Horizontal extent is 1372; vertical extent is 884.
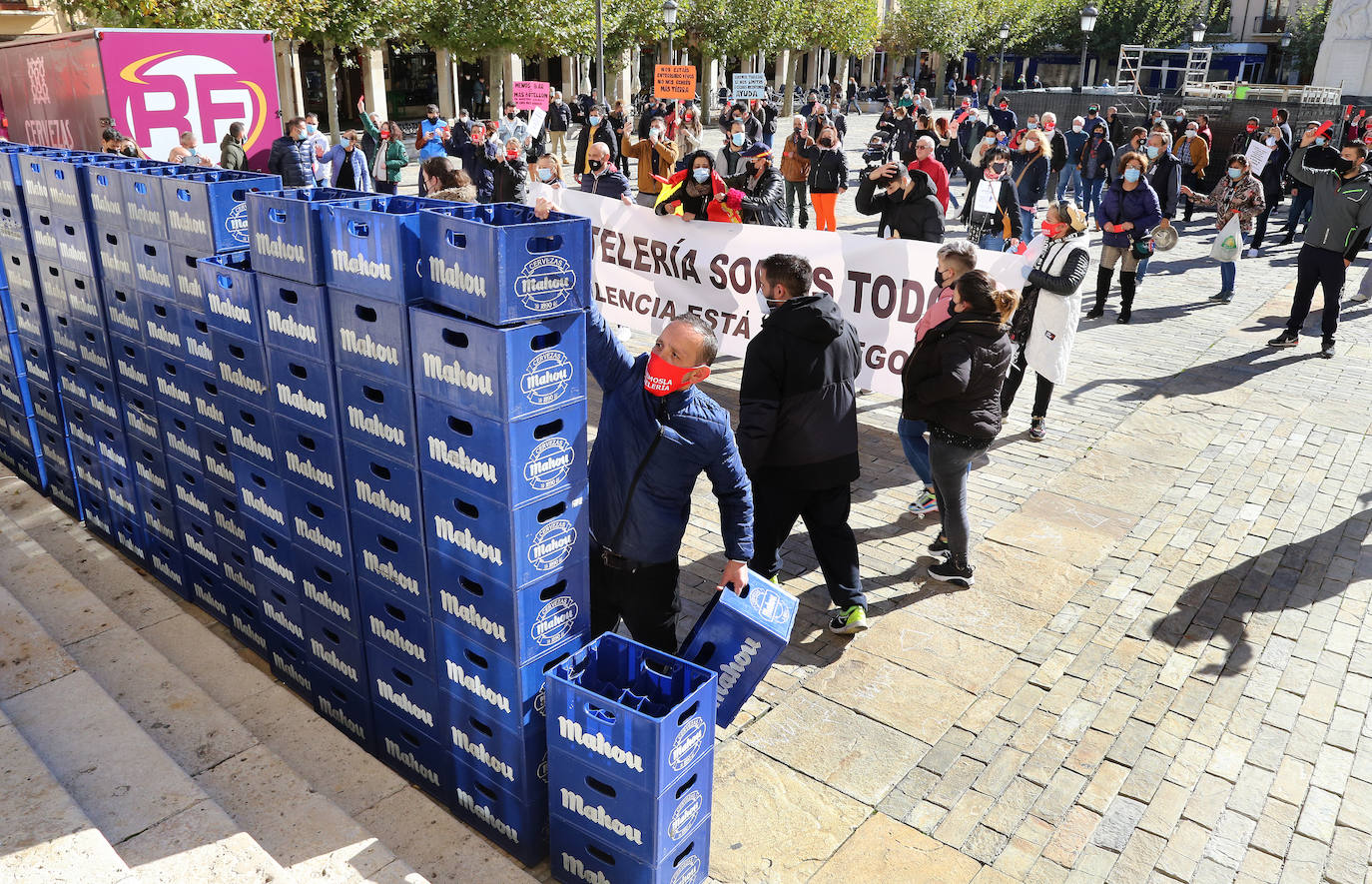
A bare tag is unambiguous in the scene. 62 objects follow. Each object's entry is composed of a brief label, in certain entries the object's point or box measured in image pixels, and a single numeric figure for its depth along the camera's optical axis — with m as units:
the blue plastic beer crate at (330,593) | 4.15
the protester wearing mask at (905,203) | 10.22
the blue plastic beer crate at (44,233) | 5.64
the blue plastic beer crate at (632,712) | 3.28
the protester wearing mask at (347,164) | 16.12
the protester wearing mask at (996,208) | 11.12
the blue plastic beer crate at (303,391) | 3.83
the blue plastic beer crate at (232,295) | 4.06
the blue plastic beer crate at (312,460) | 3.93
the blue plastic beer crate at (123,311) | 5.14
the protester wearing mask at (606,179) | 11.63
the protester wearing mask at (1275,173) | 18.56
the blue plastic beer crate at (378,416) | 3.57
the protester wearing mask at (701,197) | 9.67
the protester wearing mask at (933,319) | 6.39
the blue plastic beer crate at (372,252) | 3.36
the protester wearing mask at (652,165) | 14.62
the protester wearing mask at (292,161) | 14.12
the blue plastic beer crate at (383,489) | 3.67
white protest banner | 8.05
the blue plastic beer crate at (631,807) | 3.37
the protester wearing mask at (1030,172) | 15.25
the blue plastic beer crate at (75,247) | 5.31
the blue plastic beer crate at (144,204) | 4.69
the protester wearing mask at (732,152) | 15.51
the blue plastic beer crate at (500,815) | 3.80
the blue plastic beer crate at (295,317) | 3.74
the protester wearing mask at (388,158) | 18.39
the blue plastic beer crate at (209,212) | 4.37
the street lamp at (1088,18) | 33.81
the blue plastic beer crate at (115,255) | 5.03
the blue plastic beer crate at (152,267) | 4.74
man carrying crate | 3.99
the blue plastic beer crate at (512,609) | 3.49
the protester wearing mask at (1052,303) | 7.73
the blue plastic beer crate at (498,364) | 3.19
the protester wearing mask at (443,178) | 8.02
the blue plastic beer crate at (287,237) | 3.63
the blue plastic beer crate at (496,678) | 3.58
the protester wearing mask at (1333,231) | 10.43
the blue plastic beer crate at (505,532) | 3.38
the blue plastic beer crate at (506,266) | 3.14
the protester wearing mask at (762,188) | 11.12
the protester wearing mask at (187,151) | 12.09
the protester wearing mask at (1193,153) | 19.94
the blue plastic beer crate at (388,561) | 3.76
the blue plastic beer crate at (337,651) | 4.29
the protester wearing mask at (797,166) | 17.45
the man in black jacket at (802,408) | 5.16
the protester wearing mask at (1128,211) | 11.70
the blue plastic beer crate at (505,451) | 3.28
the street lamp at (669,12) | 30.55
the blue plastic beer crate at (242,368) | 4.16
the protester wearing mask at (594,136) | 17.53
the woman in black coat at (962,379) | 5.62
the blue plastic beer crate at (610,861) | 3.48
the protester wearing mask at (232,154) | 13.17
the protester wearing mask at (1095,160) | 18.38
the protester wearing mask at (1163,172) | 14.50
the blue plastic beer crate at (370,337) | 3.46
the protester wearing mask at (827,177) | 14.91
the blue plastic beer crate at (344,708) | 4.41
